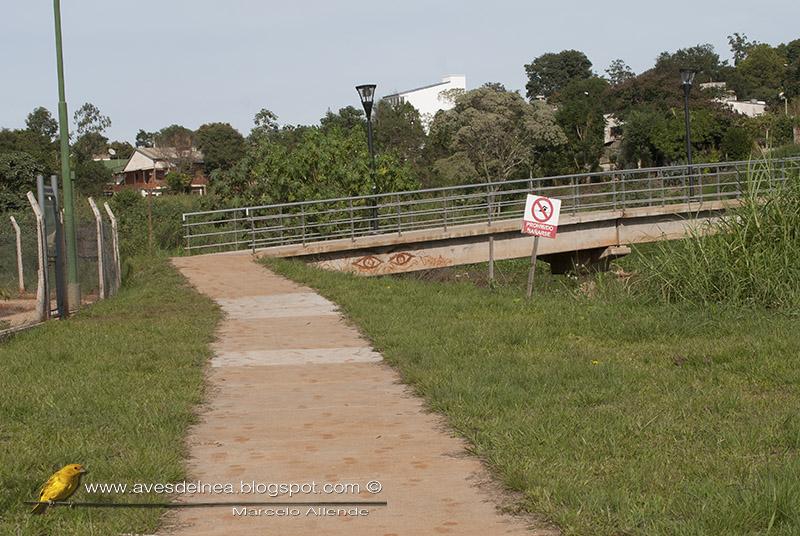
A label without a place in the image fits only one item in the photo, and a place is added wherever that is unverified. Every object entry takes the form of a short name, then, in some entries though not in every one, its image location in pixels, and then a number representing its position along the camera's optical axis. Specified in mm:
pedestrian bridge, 27156
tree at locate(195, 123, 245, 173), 98312
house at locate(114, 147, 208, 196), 104500
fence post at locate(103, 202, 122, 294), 21266
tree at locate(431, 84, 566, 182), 62594
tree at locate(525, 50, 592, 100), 140000
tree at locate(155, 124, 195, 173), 105000
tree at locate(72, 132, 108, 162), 85250
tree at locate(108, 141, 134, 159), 129375
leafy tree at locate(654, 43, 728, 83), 121031
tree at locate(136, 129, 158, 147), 153750
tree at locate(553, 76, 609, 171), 72688
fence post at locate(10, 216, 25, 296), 23609
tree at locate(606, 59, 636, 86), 131950
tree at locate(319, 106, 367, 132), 75688
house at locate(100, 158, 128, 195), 110306
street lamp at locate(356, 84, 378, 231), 27875
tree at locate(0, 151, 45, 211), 46281
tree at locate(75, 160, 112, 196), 73625
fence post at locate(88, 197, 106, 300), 18459
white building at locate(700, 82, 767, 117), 99012
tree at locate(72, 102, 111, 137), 93562
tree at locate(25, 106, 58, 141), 107325
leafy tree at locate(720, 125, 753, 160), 65062
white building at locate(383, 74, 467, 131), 119500
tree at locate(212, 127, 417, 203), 31984
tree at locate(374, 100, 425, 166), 72562
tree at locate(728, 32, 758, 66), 172550
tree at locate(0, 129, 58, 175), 64250
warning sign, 16438
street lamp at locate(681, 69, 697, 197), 31406
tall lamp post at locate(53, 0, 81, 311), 17906
